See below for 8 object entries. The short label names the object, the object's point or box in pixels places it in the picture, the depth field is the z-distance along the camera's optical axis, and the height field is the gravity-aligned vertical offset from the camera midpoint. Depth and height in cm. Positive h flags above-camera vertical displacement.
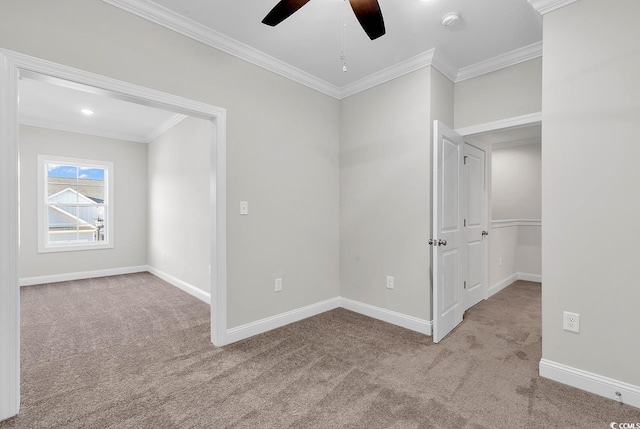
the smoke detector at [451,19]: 230 +149
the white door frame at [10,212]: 170 +0
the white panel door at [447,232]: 271 -19
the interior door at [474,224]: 356 -15
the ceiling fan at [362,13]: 159 +108
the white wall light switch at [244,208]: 282 +4
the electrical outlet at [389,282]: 325 -76
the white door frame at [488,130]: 273 +82
